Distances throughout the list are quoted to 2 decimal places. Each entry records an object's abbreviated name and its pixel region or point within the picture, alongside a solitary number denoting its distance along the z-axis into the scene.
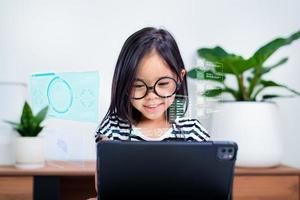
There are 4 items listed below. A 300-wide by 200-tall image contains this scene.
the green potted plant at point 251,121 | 1.25
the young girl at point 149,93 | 0.73
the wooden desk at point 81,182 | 1.20
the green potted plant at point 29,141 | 1.25
